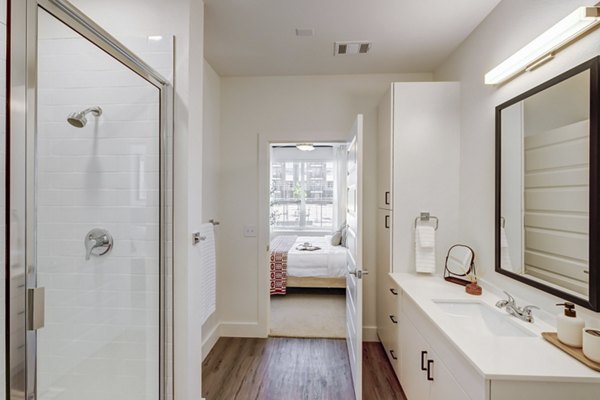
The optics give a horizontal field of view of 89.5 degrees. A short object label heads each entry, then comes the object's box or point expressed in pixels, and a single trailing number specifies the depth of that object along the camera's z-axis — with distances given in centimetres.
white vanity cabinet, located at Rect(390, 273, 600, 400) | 105
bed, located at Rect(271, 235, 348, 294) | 414
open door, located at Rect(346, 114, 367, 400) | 206
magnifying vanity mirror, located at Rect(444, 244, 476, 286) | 213
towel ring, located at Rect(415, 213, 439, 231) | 238
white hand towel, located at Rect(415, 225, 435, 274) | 229
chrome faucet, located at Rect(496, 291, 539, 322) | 149
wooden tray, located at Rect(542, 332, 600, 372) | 107
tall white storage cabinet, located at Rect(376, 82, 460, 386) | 238
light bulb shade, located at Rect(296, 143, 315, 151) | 586
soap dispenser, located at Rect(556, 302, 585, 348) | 120
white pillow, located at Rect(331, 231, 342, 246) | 492
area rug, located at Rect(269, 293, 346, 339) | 314
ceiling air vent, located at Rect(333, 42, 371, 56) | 239
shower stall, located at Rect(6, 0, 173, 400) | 144
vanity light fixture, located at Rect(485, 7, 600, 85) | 120
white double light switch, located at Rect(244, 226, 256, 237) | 307
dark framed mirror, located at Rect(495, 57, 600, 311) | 123
